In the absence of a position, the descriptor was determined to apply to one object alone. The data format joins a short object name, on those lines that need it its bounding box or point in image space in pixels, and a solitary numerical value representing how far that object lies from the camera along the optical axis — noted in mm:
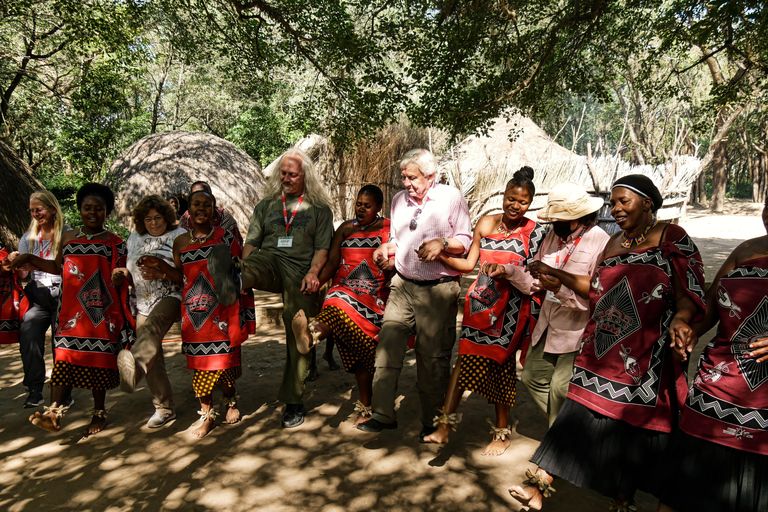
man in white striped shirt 3568
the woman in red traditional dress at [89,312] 3885
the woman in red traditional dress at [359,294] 3791
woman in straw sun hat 3049
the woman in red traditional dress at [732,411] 2109
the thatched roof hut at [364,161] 12039
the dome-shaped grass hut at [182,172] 10875
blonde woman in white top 4270
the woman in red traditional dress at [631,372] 2465
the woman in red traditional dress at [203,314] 3836
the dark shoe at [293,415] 4066
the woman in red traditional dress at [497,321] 3441
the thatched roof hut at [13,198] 8945
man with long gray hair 4020
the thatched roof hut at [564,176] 9078
